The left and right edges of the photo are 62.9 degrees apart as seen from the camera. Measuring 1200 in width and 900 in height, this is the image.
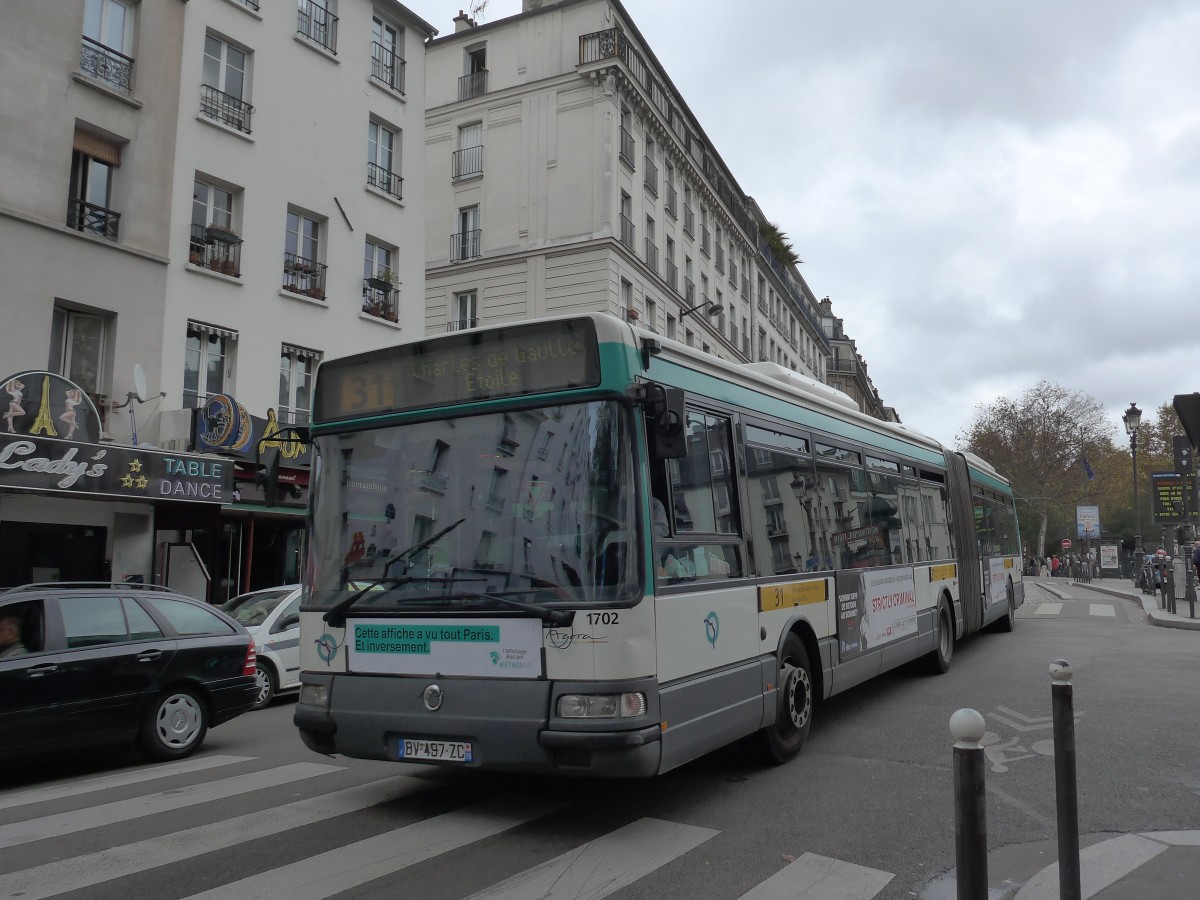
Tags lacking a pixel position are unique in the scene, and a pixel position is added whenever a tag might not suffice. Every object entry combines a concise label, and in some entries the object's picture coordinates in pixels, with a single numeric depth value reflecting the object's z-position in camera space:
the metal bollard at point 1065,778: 4.11
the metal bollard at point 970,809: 3.58
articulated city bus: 5.28
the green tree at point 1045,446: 68.25
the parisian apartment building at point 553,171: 31.55
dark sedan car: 7.16
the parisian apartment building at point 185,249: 14.77
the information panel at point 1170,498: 23.91
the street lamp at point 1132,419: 31.97
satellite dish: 15.44
